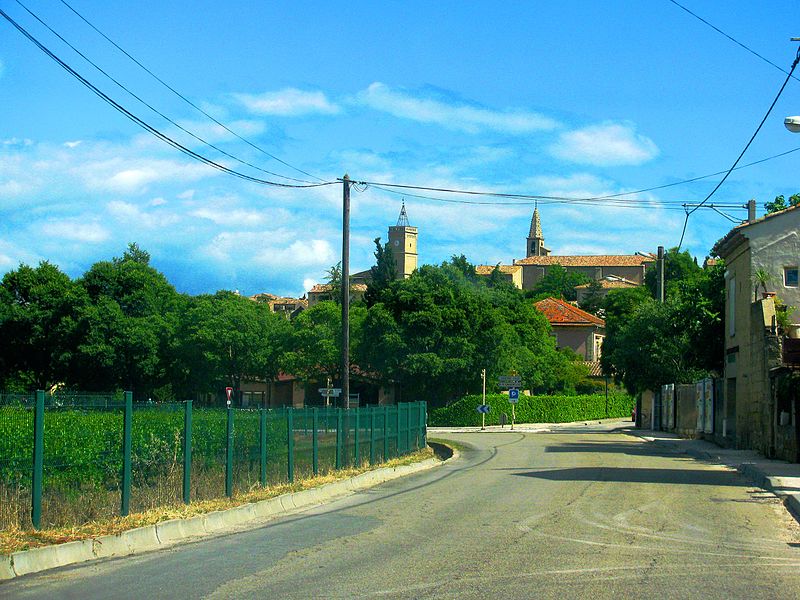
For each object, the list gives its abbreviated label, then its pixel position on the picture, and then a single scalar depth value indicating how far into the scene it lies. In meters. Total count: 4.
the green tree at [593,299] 148.00
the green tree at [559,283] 166.12
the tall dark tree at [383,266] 107.00
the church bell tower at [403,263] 198.88
